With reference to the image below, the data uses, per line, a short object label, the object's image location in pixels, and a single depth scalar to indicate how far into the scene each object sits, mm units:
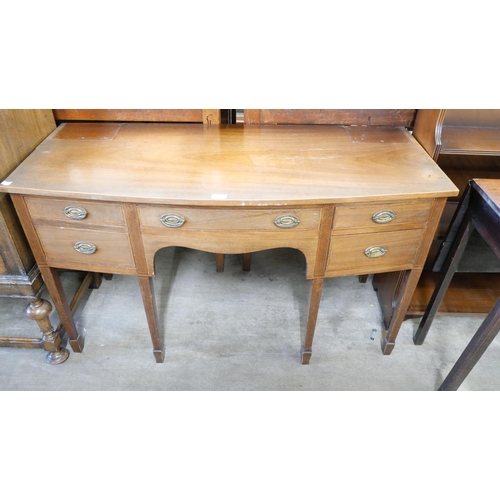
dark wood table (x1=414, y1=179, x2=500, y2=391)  1249
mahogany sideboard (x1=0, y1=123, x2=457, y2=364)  1190
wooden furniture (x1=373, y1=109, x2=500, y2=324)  1485
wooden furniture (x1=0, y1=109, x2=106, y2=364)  1279
